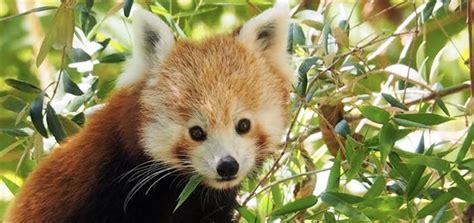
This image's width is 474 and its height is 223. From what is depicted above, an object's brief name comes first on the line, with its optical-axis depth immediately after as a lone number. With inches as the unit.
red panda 220.2
